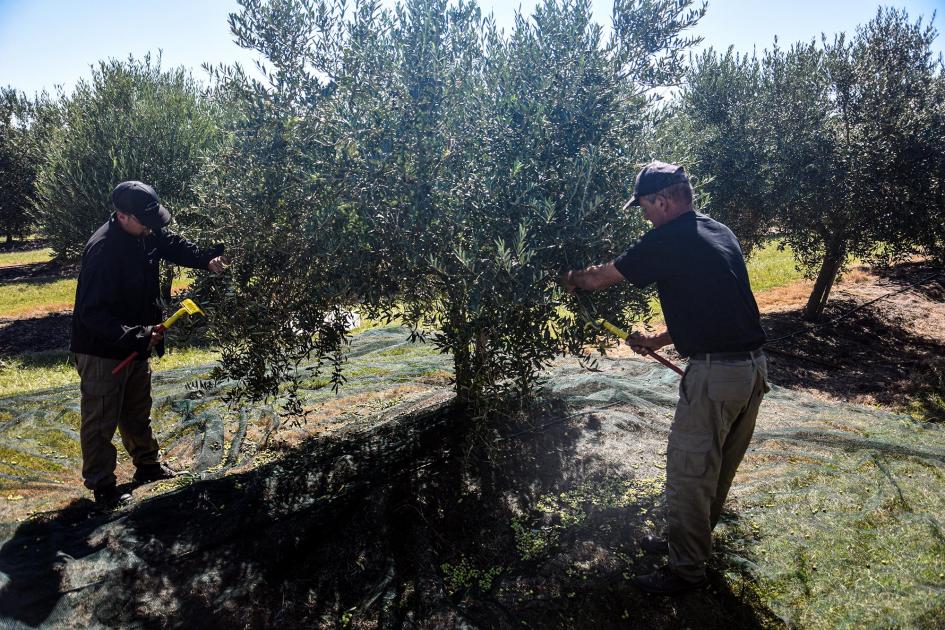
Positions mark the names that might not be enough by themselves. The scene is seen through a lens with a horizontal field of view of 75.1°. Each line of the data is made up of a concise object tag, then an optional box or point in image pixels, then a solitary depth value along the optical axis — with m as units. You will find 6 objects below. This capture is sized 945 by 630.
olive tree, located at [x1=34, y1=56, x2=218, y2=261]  15.83
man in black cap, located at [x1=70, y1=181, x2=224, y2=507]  5.54
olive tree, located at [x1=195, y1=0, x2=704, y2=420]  4.77
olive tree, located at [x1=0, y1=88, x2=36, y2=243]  30.91
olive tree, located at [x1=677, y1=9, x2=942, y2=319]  12.39
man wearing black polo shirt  4.02
